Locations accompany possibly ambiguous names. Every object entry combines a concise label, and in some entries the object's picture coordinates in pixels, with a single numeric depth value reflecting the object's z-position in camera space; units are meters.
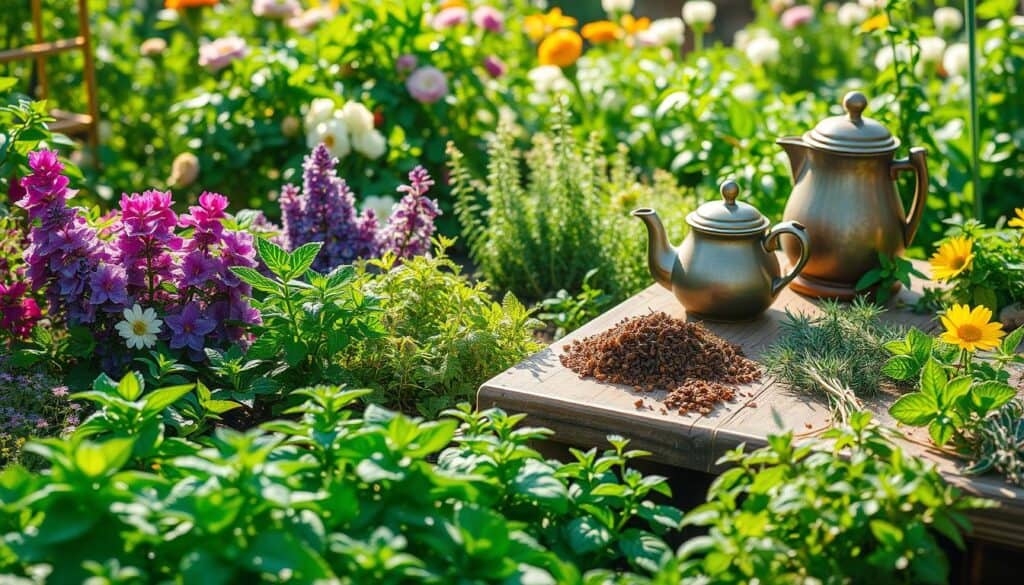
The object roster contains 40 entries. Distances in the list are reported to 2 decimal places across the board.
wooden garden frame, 4.84
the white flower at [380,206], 4.02
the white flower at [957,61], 4.70
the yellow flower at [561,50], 4.61
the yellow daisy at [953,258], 2.80
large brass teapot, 2.94
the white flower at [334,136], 4.07
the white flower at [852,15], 5.80
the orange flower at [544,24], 5.28
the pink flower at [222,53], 4.55
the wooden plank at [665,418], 2.18
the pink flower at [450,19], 4.79
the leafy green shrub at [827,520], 1.68
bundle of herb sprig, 2.45
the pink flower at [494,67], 4.74
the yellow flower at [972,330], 2.35
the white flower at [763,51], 5.46
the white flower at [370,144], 4.12
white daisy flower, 2.71
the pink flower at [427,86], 4.37
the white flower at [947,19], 5.36
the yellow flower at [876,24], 3.50
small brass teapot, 2.79
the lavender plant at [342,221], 3.23
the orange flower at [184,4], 5.00
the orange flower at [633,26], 5.53
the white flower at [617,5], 5.40
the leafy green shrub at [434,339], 2.75
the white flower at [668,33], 5.37
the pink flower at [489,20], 5.00
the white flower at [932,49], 4.93
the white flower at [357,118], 4.10
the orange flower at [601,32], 5.30
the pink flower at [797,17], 5.87
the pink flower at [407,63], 4.45
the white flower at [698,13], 5.38
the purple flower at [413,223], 3.27
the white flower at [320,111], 4.13
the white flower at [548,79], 4.81
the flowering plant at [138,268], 2.73
